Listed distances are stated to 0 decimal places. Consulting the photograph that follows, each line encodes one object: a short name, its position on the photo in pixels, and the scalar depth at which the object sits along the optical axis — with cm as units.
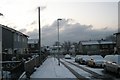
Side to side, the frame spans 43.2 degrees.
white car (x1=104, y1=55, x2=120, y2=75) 1161
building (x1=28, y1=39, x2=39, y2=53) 6470
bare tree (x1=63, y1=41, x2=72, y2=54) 9588
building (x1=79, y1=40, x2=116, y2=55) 6123
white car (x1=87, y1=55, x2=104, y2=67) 1848
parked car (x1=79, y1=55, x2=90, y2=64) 2465
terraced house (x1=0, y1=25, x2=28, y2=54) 2883
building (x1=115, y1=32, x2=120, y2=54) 3720
